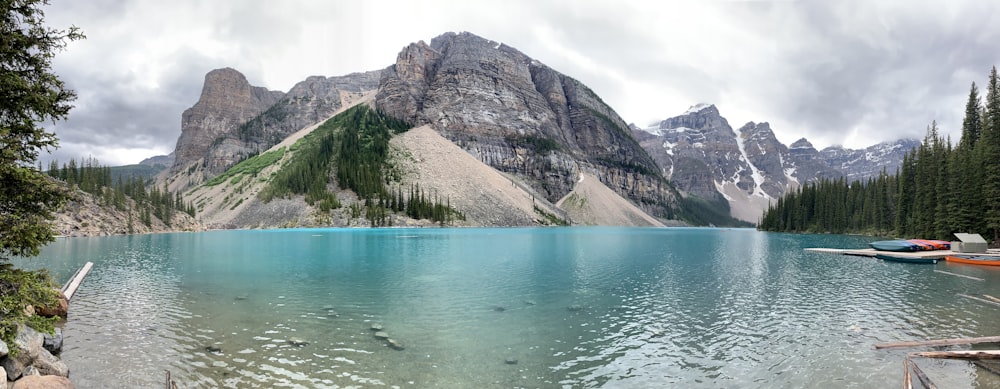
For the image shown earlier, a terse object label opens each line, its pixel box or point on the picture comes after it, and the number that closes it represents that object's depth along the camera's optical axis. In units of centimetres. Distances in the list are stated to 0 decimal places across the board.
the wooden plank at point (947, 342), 1670
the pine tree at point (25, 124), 1178
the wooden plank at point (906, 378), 1294
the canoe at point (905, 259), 5020
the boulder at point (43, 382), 1080
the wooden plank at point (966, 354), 1539
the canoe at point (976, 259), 4569
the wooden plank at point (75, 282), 2692
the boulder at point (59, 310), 1960
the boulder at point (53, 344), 1579
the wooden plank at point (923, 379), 1310
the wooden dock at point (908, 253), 5166
